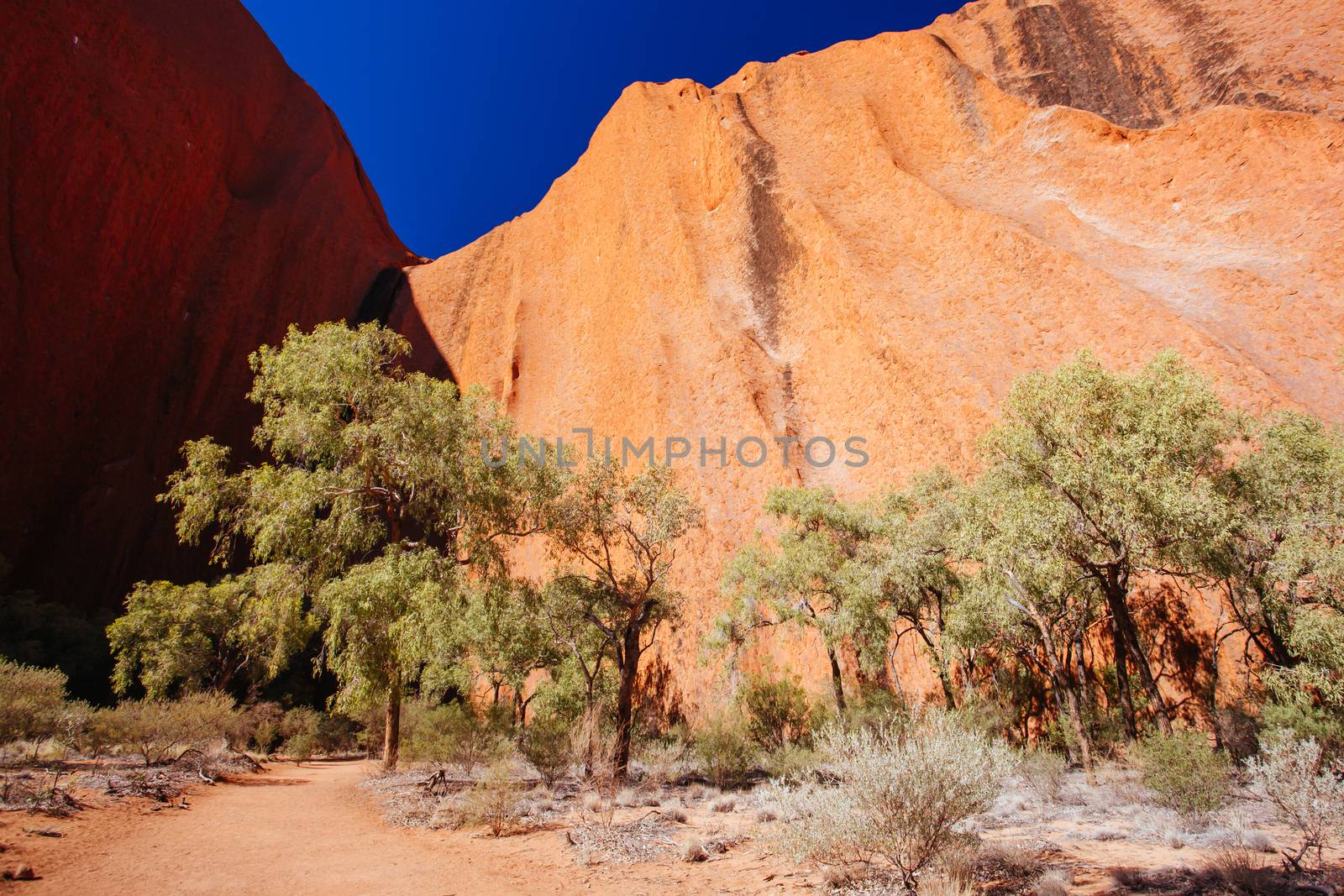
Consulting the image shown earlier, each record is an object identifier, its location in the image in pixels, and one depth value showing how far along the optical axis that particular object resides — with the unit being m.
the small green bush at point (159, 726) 10.23
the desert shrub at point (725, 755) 12.08
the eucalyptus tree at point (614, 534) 11.24
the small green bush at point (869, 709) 13.25
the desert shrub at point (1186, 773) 6.94
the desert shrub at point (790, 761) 11.02
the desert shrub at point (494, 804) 7.64
